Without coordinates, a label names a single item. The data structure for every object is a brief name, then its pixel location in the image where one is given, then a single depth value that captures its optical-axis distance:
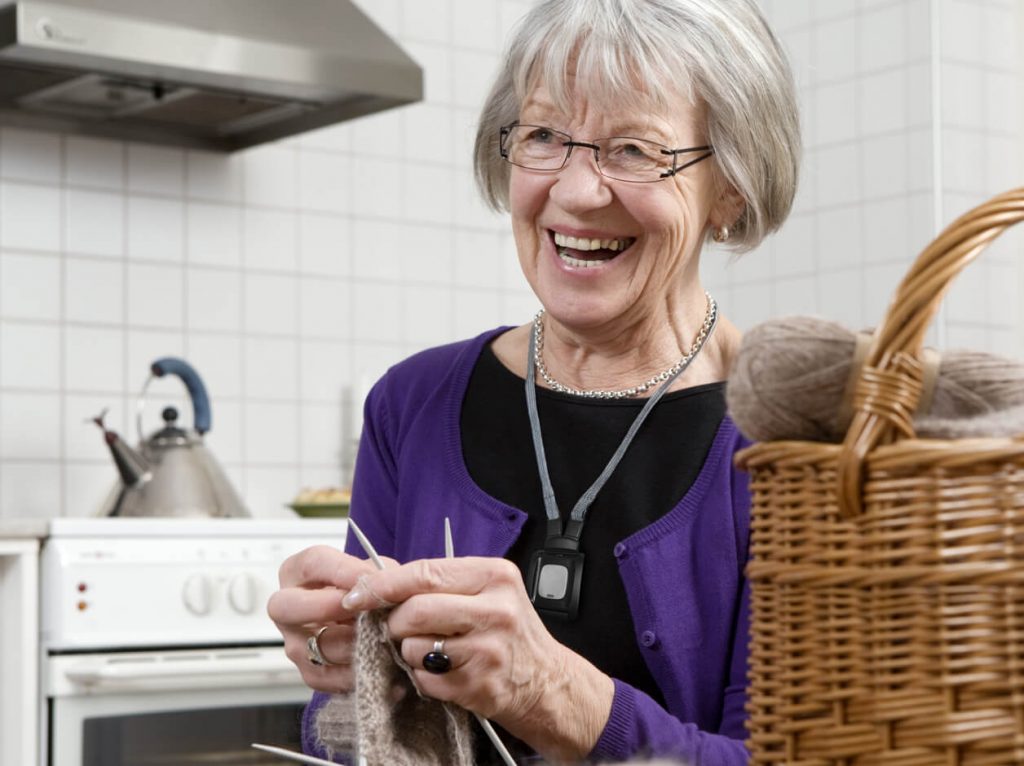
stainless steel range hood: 2.44
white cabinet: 2.28
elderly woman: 1.16
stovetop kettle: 2.61
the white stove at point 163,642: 2.30
